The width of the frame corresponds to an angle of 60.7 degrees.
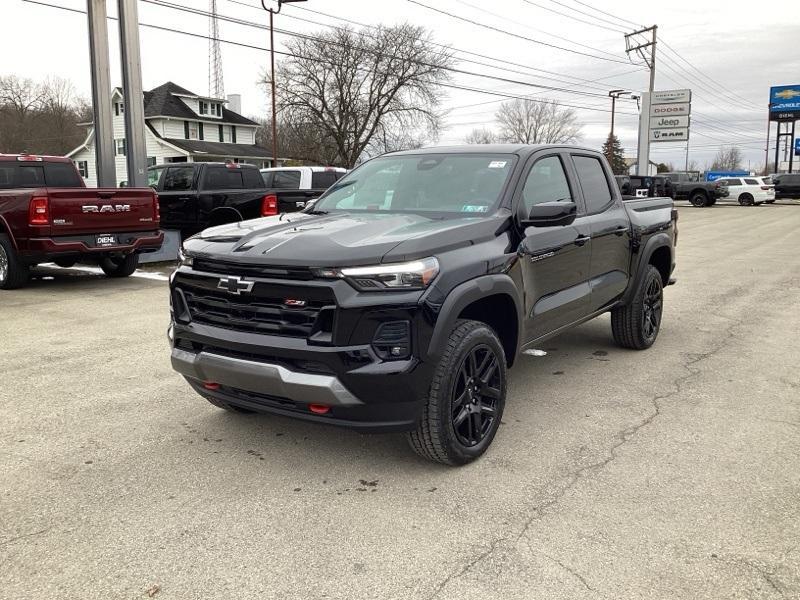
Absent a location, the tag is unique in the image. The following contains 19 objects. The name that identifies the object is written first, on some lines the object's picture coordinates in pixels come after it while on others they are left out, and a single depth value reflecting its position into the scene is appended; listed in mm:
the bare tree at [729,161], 146125
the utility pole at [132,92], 12523
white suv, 39500
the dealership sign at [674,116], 53625
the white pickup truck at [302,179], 12617
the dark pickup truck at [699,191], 38656
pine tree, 76250
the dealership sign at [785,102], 75125
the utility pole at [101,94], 12477
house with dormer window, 49469
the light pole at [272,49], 26422
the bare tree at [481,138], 76775
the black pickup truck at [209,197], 12148
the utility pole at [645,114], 48031
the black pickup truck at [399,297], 3230
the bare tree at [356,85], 44812
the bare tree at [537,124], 81438
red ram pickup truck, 9094
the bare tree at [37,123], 52875
